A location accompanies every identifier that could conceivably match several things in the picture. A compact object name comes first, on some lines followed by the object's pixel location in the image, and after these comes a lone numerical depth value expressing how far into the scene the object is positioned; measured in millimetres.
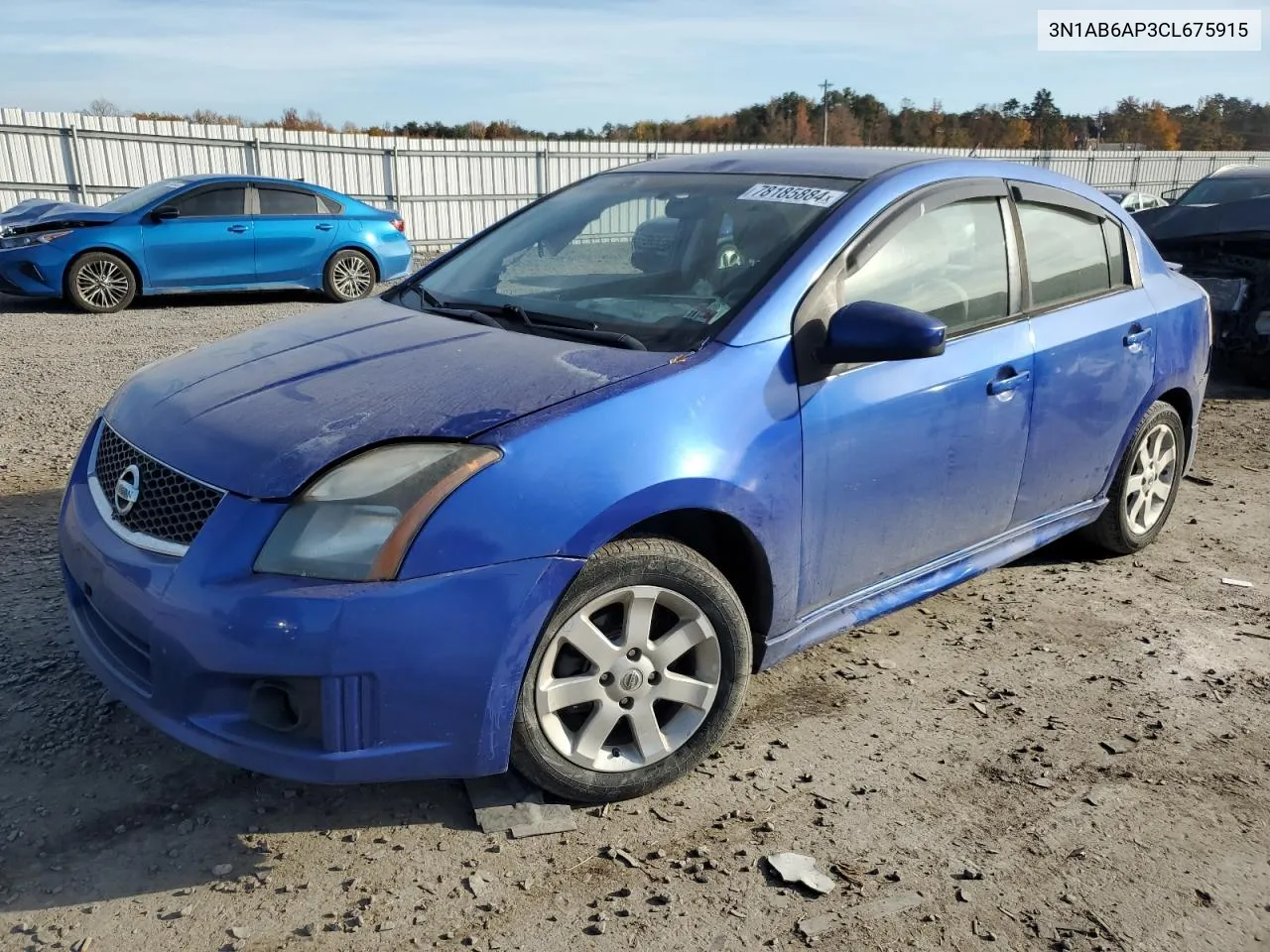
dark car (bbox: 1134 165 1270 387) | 7820
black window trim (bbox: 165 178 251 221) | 11397
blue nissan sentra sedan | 2424
